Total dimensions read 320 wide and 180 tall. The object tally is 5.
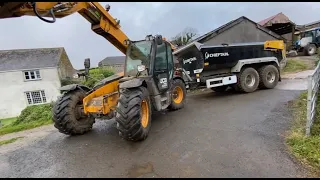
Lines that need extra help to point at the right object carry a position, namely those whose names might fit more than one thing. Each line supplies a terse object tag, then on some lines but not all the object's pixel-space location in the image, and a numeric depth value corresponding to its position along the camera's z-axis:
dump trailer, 6.31
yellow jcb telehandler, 3.35
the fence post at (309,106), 3.18
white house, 19.66
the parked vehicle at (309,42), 14.46
